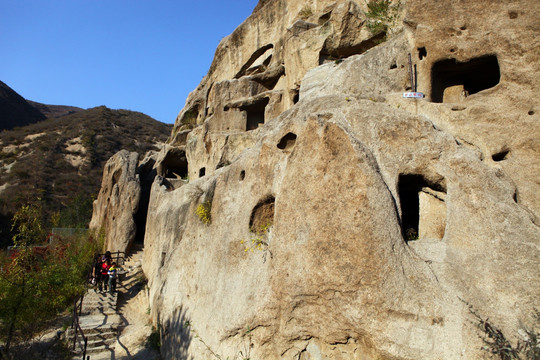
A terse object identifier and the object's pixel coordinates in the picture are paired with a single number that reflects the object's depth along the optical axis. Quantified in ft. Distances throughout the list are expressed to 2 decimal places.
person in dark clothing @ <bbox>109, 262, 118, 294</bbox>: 38.55
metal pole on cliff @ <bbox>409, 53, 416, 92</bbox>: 23.98
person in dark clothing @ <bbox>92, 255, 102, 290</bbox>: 38.88
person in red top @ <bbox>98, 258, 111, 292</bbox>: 39.17
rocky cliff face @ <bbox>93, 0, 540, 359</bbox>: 14.03
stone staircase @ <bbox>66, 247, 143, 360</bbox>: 30.22
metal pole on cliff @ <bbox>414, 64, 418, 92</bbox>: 24.16
